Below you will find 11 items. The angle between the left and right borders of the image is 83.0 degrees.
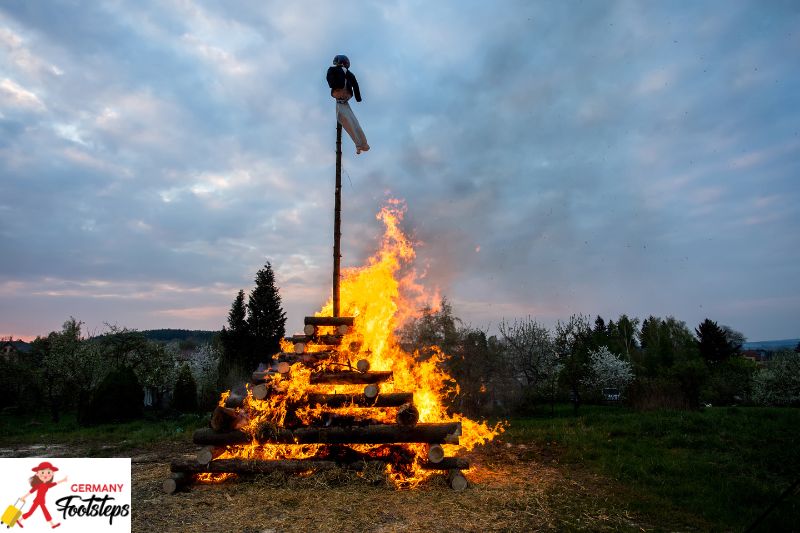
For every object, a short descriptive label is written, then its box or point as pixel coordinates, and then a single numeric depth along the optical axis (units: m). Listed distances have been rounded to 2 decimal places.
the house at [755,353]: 86.04
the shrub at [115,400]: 21.17
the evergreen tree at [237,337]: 42.06
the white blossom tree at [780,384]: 26.98
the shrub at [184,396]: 27.00
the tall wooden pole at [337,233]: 12.05
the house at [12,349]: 31.79
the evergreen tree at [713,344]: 48.00
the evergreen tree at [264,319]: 44.00
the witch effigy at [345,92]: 11.95
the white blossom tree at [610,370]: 35.67
